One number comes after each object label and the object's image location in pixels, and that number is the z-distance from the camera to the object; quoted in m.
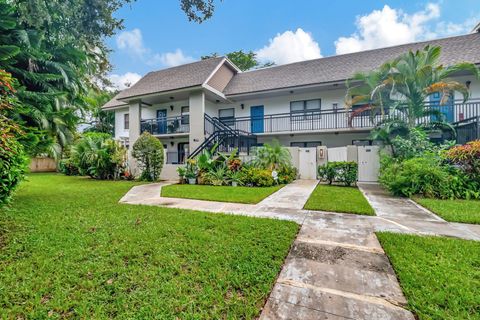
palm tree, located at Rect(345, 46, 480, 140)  8.96
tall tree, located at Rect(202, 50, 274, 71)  28.17
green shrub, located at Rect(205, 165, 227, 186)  10.41
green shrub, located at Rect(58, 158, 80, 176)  16.19
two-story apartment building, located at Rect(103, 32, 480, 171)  13.50
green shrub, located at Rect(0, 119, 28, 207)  3.34
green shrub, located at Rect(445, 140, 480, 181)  7.05
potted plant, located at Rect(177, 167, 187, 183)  11.27
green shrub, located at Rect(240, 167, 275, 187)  9.85
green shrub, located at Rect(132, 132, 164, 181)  12.19
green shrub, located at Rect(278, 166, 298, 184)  10.91
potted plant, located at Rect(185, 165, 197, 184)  11.04
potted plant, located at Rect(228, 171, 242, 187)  10.17
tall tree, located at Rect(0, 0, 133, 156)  5.31
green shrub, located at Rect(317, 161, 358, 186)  9.48
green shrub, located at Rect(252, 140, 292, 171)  11.12
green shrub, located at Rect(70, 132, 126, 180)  12.77
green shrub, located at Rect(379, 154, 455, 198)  7.03
